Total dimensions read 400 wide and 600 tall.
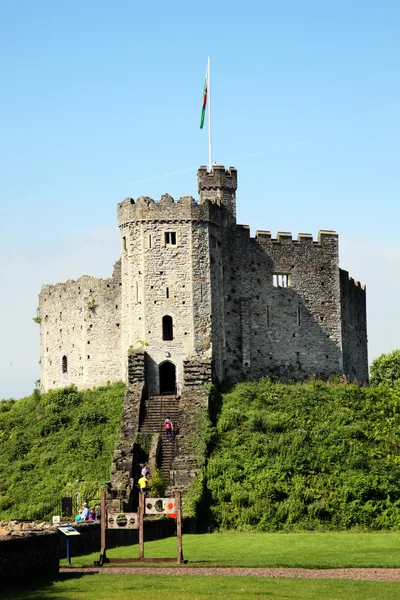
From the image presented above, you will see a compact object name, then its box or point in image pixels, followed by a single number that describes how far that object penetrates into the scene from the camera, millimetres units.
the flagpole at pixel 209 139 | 64100
